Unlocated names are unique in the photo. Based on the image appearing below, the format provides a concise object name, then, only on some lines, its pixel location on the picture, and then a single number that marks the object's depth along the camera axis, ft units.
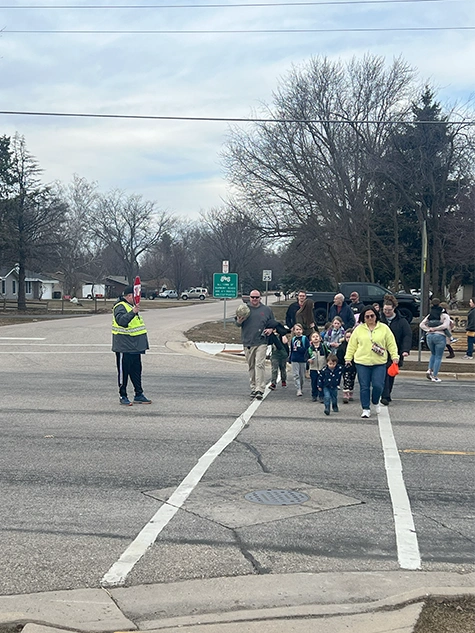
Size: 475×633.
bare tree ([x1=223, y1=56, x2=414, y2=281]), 113.19
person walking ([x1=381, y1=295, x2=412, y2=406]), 39.17
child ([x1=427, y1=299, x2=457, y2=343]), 49.93
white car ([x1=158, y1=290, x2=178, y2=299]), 344.49
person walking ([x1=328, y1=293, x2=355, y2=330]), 44.52
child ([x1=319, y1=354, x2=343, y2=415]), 36.60
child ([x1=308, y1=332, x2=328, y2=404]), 38.93
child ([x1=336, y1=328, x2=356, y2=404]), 40.47
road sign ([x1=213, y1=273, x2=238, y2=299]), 96.63
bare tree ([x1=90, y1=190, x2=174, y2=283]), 323.16
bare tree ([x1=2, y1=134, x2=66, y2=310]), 161.79
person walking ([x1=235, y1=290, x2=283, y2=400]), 40.96
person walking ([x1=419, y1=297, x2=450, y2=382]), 49.60
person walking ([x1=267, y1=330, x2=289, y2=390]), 44.01
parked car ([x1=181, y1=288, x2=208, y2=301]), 319.47
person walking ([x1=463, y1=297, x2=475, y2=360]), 64.44
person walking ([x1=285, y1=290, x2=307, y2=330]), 47.21
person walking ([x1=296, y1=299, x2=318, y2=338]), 47.21
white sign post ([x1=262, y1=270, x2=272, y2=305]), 115.14
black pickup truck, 97.14
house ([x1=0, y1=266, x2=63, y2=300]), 266.36
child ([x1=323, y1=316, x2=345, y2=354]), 40.04
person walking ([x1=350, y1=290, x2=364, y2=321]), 51.24
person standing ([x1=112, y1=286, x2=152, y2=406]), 37.42
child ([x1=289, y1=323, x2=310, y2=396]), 42.39
